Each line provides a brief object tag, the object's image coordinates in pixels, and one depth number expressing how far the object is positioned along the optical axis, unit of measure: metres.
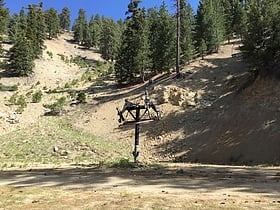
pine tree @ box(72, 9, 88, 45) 106.97
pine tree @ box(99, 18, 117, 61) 88.94
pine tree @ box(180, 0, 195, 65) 41.31
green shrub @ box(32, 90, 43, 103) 39.41
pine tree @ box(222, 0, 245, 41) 58.84
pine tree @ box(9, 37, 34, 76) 55.28
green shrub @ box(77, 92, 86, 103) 36.62
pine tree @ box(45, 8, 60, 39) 99.50
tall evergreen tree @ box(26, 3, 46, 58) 67.31
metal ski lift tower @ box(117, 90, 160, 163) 17.80
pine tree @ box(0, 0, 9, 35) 50.86
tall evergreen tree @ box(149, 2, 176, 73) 41.22
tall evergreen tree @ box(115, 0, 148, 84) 41.09
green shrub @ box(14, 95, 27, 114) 35.43
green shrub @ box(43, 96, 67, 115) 35.12
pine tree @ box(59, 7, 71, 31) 137.61
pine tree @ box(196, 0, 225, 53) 45.88
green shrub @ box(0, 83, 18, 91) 47.49
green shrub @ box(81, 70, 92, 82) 53.14
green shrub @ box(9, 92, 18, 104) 38.67
